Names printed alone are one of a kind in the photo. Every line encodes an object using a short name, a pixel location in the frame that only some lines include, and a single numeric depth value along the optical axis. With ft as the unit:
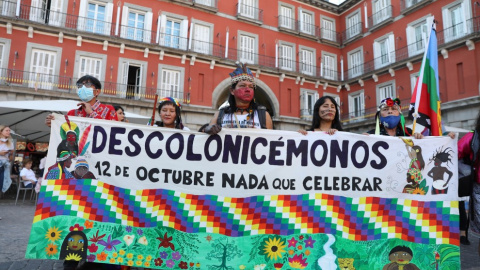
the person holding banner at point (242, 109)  10.82
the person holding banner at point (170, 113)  11.18
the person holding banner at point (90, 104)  10.99
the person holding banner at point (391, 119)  11.75
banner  8.85
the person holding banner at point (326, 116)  10.94
